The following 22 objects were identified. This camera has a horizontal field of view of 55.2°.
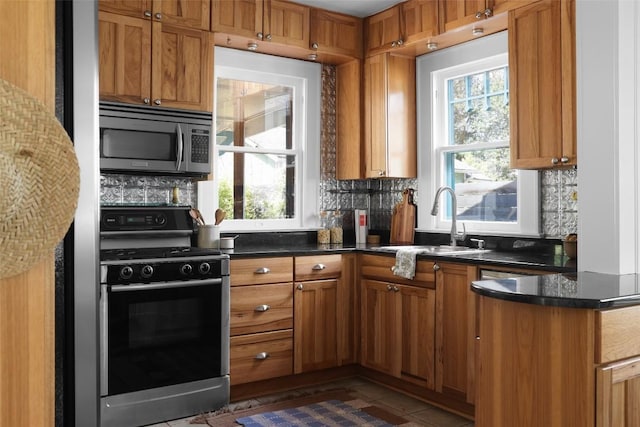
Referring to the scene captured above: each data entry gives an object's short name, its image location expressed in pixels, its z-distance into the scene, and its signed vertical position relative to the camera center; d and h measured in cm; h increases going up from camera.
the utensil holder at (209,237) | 383 -16
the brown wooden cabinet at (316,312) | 387 -65
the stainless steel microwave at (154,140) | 350 +43
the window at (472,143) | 388 +48
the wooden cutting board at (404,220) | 450 -6
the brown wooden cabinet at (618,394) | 196 -60
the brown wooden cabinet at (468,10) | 346 +119
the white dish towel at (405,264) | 362 -31
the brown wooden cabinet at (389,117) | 436 +69
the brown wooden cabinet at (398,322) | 358 -68
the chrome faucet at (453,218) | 400 -4
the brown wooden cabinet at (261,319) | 363 -65
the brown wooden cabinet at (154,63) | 351 +89
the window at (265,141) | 427 +52
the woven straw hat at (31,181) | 140 +7
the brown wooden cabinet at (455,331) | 330 -66
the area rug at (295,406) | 334 -114
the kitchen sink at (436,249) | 370 -24
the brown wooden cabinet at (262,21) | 389 +126
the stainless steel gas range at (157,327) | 316 -62
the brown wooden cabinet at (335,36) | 431 +127
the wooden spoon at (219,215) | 396 -2
